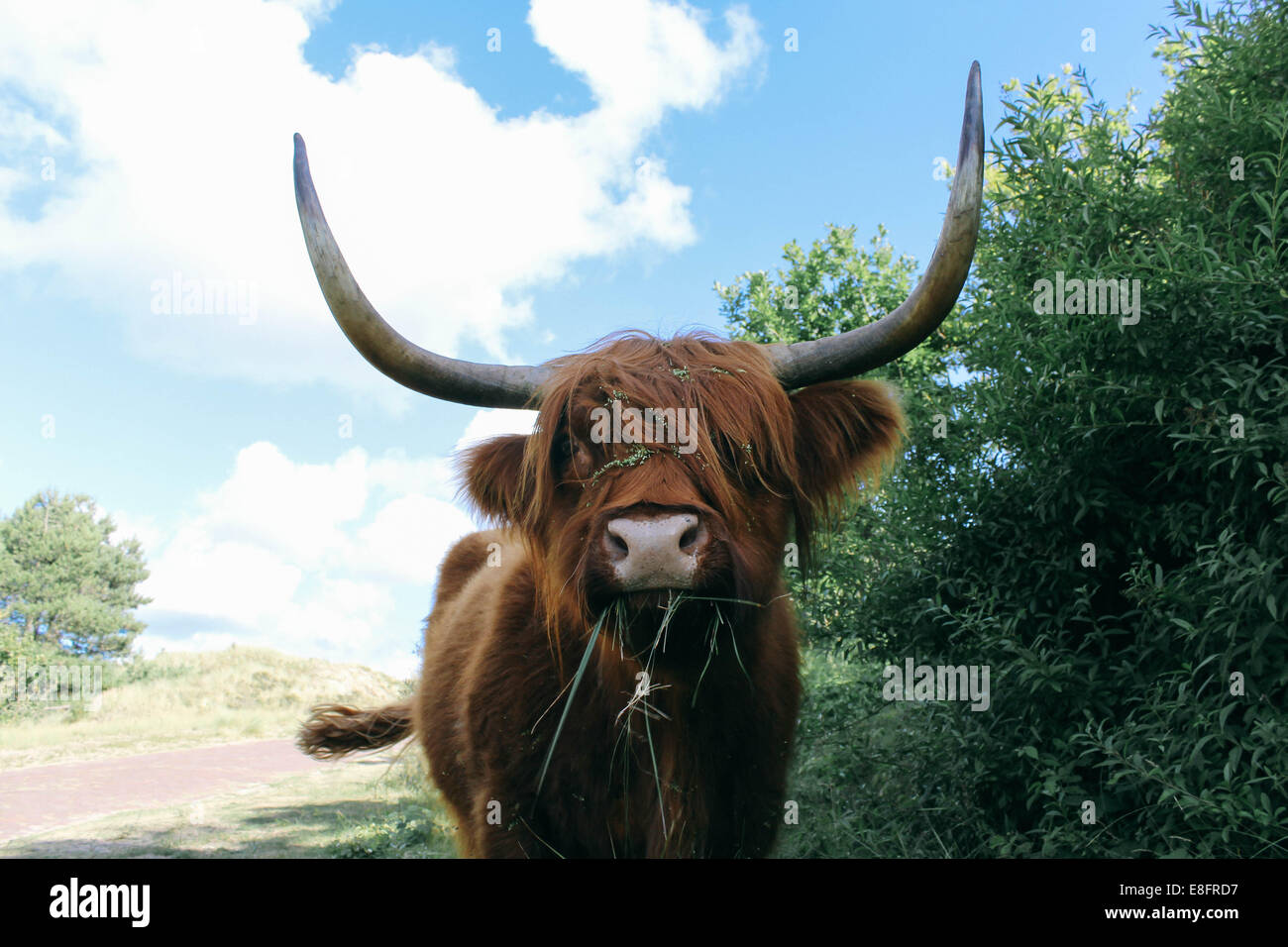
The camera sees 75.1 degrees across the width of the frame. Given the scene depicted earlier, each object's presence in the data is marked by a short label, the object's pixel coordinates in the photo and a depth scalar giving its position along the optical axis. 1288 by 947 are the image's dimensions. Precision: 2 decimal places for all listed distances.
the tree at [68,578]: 18.89
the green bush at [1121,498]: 3.30
